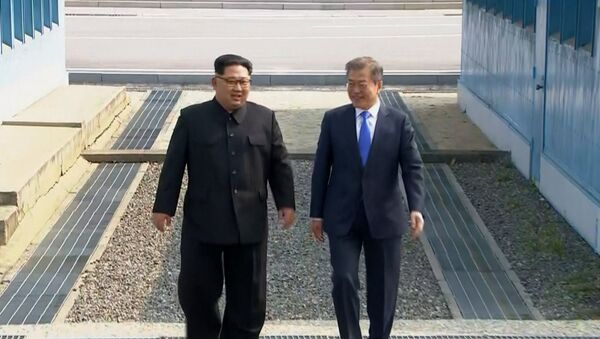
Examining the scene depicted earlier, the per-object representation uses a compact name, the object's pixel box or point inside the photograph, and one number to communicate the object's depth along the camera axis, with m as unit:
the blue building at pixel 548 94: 10.38
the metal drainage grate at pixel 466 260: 8.94
